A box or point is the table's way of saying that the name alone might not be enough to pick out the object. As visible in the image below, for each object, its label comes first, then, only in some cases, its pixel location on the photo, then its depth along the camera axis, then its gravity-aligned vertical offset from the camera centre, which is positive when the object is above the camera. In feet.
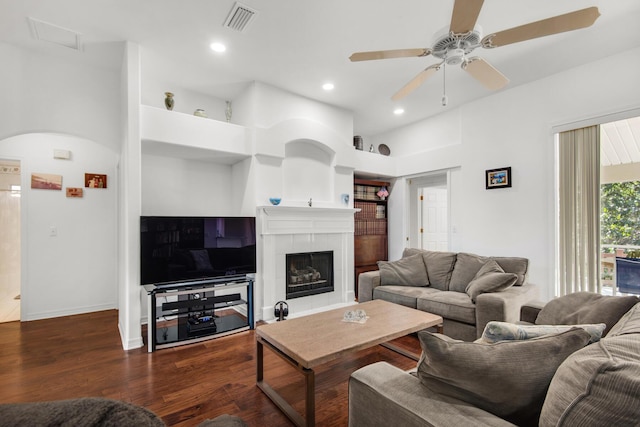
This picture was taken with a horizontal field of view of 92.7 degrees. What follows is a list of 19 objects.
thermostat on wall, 13.19 +2.74
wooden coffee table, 5.98 -2.81
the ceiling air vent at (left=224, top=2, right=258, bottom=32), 8.27 +5.62
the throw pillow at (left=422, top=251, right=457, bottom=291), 12.01 -2.18
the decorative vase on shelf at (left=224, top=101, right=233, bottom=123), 13.79 +4.64
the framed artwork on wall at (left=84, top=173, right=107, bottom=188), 13.76 +1.66
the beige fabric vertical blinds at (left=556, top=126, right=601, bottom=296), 10.94 +0.08
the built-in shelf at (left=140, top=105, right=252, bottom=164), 10.60 +2.96
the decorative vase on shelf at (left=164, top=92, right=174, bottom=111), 11.37 +4.32
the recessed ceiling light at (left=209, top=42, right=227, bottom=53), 9.98 +5.62
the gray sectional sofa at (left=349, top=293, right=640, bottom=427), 2.44 -1.71
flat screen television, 10.07 -1.17
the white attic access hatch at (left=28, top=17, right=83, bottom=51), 8.87 +5.58
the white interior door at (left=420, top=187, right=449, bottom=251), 18.91 -0.30
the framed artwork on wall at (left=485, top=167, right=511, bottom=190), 13.29 +1.60
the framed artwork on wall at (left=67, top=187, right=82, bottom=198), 13.38 +1.09
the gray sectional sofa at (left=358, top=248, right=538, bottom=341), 9.26 -2.61
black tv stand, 9.96 -3.42
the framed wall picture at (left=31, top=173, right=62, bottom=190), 12.75 +1.52
